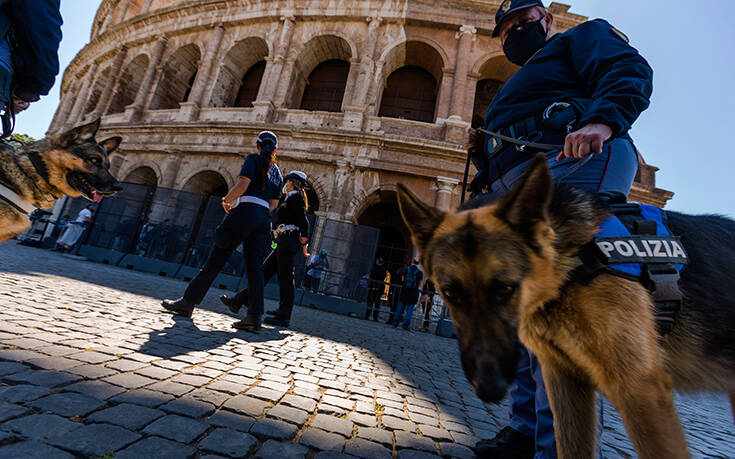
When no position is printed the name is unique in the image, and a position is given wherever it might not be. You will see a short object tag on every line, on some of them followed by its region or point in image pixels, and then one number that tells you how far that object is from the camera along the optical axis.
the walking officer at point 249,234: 3.65
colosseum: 12.84
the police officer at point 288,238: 4.61
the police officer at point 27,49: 2.13
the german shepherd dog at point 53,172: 2.52
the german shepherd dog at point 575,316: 0.97
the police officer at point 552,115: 1.35
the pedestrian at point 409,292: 8.31
